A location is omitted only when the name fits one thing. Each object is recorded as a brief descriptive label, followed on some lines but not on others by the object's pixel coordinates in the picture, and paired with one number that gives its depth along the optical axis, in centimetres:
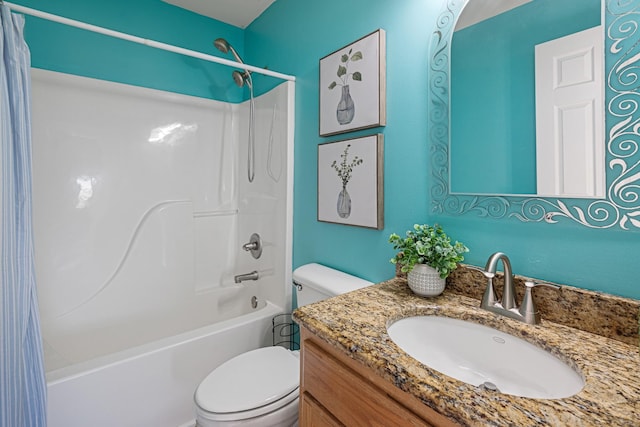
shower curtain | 108
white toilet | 109
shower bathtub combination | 150
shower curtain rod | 115
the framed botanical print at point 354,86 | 129
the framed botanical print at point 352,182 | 132
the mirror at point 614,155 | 73
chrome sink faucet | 83
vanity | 51
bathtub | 122
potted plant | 98
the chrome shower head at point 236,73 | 191
